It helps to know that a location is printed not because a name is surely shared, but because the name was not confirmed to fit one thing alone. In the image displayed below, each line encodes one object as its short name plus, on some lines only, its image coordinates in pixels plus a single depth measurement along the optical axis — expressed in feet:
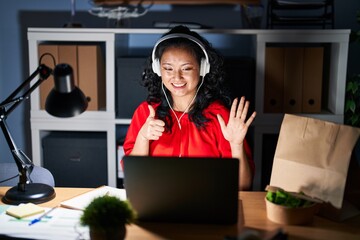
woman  6.79
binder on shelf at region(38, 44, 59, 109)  8.75
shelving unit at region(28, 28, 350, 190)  8.46
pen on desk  5.01
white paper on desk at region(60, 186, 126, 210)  5.45
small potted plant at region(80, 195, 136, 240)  4.05
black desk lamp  4.97
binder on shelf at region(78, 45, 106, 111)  8.72
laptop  4.46
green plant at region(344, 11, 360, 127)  8.55
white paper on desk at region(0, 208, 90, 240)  4.68
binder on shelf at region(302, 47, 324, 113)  8.59
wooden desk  4.60
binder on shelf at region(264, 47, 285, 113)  8.59
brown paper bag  4.89
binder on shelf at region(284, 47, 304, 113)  8.58
